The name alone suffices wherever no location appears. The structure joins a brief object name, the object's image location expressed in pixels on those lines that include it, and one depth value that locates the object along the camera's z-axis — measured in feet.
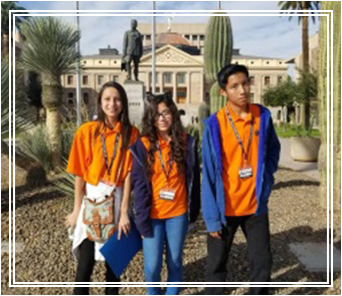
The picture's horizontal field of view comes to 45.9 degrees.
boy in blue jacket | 8.36
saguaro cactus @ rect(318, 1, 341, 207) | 16.44
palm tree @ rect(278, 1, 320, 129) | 66.39
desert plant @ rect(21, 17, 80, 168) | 22.22
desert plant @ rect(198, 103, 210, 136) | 42.23
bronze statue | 39.65
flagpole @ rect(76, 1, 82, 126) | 20.32
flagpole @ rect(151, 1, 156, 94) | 51.02
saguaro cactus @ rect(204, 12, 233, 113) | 27.86
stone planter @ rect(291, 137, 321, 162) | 38.99
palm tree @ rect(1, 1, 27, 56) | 106.81
